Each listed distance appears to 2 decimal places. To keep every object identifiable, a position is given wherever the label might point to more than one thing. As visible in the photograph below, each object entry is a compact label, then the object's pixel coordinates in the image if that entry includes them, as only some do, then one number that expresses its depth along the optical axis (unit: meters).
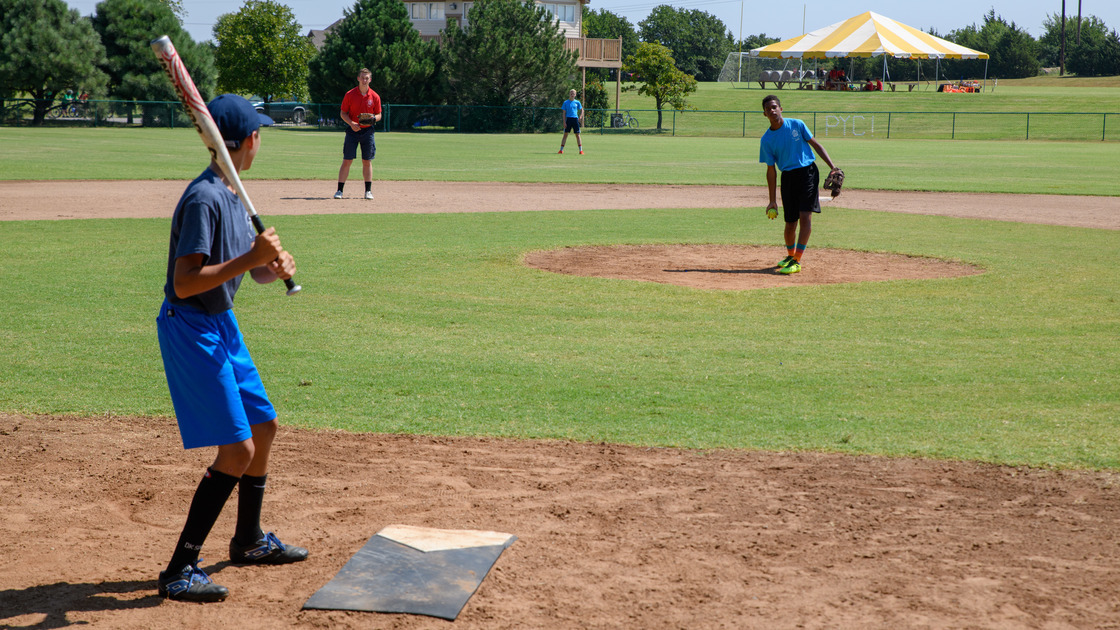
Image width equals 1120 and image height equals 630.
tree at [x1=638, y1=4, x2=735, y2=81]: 146.61
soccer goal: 105.12
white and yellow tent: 80.12
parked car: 60.28
